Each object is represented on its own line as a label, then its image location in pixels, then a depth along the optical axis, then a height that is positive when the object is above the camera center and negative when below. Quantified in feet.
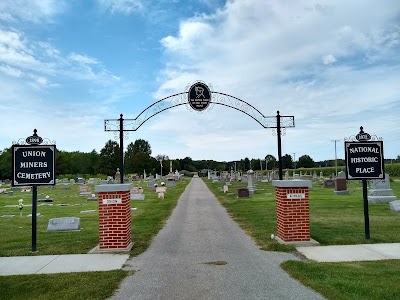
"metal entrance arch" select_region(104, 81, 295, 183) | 37.04 +6.86
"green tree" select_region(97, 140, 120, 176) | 297.51 +12.10
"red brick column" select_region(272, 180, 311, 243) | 32.71 -3.31
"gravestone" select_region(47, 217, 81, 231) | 41.55 -5.09
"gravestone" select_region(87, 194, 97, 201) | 85.46 -4.96
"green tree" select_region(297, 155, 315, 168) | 381.60 +8.43
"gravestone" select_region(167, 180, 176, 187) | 155.27 -3.71
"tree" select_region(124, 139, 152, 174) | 358.68 +11.09
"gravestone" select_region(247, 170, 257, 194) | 98.37 -2.82
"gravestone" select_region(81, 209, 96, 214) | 60.04 -5.50
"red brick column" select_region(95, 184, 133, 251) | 31.19 -3.34
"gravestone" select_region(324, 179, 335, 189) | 109.07 -3.78
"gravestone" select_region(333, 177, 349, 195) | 83.71 -3.59
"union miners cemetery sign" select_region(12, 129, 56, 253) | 32.53 +1.09
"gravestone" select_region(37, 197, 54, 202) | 83.61 -4.99
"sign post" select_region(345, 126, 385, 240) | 34.86 +0.82
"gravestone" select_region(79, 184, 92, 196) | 104.86 -4.21
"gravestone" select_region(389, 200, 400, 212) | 51.46 -4.81
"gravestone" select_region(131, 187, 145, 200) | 85.71 -4.29
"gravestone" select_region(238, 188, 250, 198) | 85.61 -4.50
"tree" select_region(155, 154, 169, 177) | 315.80 +15.42
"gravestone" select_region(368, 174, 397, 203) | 63.52 -3.85
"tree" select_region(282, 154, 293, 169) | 354.74 +10.10
